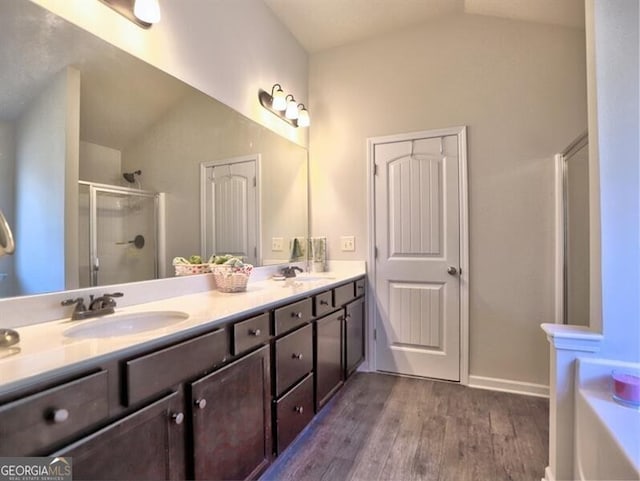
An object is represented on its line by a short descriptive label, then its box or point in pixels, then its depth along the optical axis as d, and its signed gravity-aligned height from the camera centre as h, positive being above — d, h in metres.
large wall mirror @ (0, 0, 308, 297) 1.12 +0.35
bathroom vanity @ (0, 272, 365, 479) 0.73 -0.44
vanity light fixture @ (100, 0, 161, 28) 1.38 +0.98
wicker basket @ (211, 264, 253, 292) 1.78 -0.20
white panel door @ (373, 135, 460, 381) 2.55 -0.14
